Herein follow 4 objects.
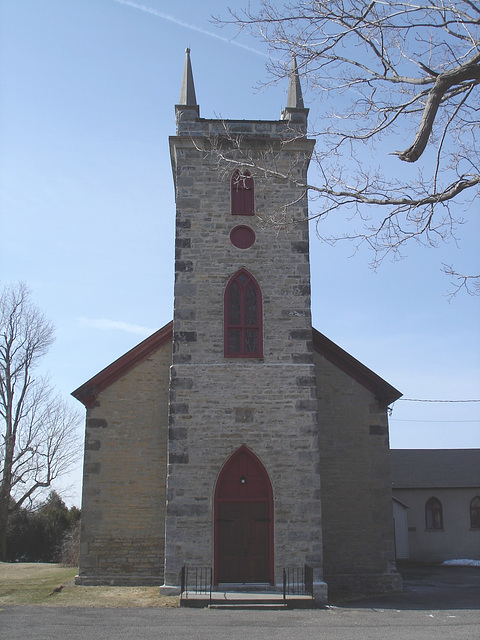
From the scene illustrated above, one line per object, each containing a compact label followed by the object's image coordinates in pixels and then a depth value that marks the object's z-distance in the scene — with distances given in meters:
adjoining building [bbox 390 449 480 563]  30.41
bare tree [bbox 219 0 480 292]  7.39
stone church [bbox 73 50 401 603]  15.17
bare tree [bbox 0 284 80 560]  30.98
